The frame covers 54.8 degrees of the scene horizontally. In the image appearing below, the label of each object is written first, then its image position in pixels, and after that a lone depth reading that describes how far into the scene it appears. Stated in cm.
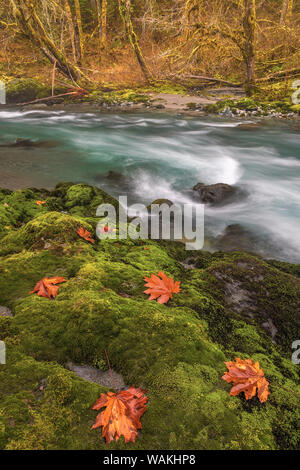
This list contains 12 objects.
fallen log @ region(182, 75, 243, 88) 1711
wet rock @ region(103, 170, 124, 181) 889
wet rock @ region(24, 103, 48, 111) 1665
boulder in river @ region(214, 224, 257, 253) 584
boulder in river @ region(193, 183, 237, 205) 748
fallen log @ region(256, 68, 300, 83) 1571
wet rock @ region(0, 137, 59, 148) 1088
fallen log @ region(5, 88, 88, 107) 1867
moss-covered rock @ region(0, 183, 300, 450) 147
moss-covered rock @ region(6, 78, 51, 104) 1775
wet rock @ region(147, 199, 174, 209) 688
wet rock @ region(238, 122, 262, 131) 1313
